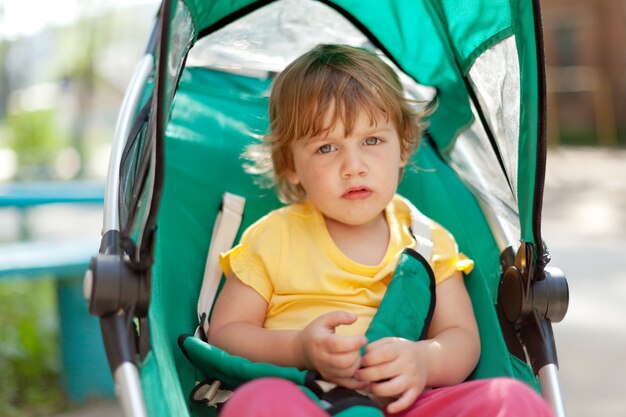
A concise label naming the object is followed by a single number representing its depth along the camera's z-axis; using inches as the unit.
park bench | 129.0
